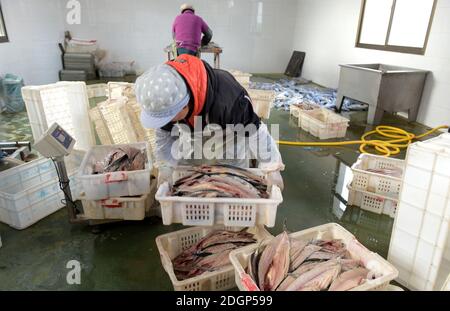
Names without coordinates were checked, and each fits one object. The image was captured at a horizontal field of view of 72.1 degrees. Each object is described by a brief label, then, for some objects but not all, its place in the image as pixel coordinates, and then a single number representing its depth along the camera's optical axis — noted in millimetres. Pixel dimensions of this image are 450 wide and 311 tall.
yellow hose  3492
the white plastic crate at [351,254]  1246
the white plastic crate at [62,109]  2520
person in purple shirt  3889
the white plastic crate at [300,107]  4473
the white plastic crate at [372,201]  2330
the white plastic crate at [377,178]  2307
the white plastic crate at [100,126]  3037
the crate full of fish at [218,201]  1342
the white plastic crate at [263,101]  4160
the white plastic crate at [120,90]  3116
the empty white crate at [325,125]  3829
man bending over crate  1383
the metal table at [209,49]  4709
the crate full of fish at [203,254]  1497
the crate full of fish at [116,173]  1975
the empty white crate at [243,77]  4730
